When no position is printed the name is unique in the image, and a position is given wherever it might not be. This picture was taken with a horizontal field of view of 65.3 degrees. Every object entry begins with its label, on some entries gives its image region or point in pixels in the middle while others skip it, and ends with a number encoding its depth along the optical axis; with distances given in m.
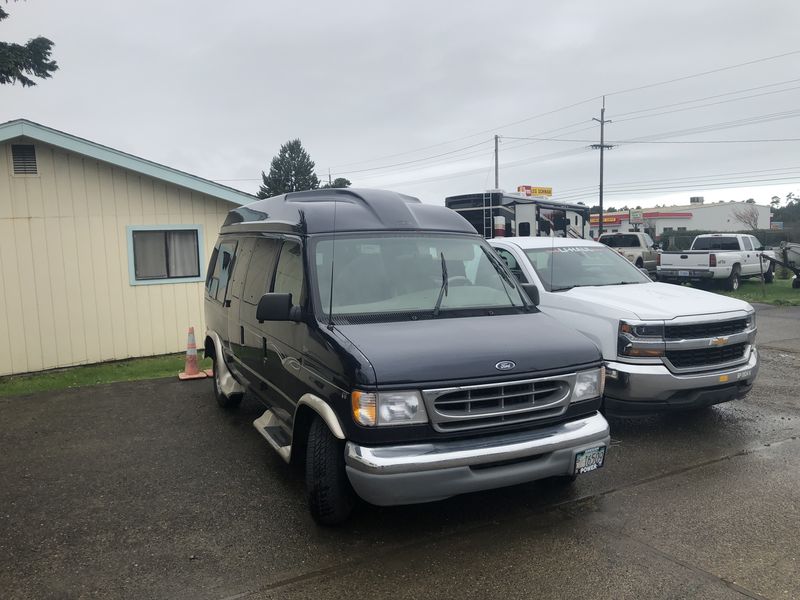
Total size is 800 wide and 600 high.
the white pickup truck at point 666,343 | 5.59
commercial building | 67.50
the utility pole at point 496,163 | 45.75
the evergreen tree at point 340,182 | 62.59
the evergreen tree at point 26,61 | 13.13
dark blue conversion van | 3.57
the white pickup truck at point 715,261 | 19.28
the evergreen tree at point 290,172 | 74.12
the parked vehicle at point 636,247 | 21.41
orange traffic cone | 8.83
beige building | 10.29
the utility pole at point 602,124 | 41.91
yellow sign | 29.48
